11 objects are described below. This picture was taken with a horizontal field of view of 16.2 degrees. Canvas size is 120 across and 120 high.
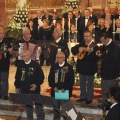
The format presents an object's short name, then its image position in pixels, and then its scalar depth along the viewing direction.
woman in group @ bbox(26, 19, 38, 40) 14.39
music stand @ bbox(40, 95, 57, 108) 7.42
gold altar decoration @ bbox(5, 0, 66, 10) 18.66
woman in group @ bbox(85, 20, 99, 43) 12.14
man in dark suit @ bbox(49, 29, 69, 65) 10.39
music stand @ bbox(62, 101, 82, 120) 5.87
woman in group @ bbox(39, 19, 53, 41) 13.91
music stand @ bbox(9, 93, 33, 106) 7.67
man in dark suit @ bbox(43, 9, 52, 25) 15.02
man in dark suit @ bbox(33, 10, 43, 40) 14.70
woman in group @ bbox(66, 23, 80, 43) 13.03
